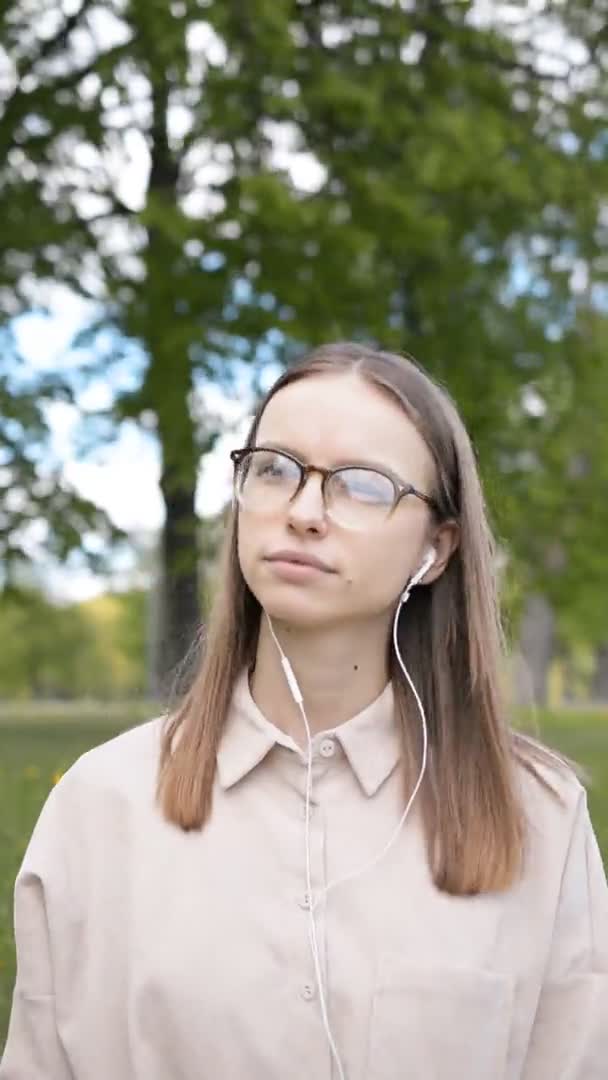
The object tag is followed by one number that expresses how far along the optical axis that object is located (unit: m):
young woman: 2.43
